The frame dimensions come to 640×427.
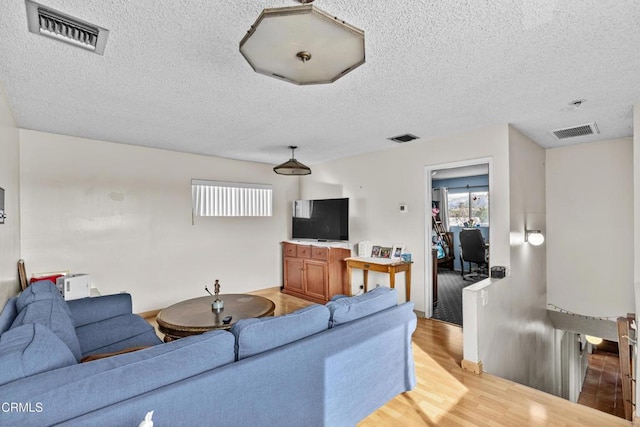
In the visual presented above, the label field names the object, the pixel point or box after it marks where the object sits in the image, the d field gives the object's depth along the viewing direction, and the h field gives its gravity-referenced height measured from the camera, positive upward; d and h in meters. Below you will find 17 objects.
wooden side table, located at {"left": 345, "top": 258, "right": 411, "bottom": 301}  3.86 -0.68
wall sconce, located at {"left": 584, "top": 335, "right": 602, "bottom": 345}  4.86 -2.06
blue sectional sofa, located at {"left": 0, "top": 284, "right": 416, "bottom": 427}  1.03 -0.67
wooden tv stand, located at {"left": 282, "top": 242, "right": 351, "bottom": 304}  4.70 -0.91
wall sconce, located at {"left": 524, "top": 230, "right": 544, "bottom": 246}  3.64 -0.30
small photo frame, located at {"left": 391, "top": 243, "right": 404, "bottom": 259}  4.16 -0.50
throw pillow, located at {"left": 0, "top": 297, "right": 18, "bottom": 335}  1.75 -0.60
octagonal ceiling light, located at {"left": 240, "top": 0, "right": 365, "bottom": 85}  1.16 +0.76
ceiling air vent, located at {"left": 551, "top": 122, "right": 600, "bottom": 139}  3.44 +0.99
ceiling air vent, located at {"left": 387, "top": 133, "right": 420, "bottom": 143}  3.82 +1.00
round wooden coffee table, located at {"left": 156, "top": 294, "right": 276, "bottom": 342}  2.47 -0.88
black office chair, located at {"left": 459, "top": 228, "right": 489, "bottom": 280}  6.08 -0.69
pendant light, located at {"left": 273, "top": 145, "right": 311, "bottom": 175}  3.84 +0.62
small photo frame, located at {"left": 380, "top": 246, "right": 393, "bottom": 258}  4.33 -0.53
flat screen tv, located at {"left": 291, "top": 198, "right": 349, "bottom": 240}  4.77 -0.05
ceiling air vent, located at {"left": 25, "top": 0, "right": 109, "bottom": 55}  1.50 +1.03
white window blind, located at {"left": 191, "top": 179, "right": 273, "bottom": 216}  4.80 +0.33
